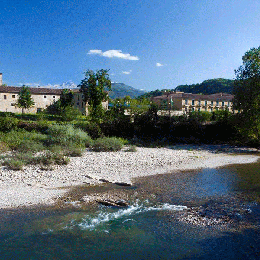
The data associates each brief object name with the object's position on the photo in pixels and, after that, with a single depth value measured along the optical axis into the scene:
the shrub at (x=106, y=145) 23.50
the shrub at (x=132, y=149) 23.59
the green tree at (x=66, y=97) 63.31
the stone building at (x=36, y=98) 67.06
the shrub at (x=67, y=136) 22.98
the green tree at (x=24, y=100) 59.47
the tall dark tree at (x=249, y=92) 25.48
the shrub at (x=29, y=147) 20.37
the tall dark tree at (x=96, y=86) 36.75
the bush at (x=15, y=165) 15.30
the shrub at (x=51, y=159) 16.75
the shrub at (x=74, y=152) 20.21
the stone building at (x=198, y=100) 72.44
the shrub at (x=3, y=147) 20.76
